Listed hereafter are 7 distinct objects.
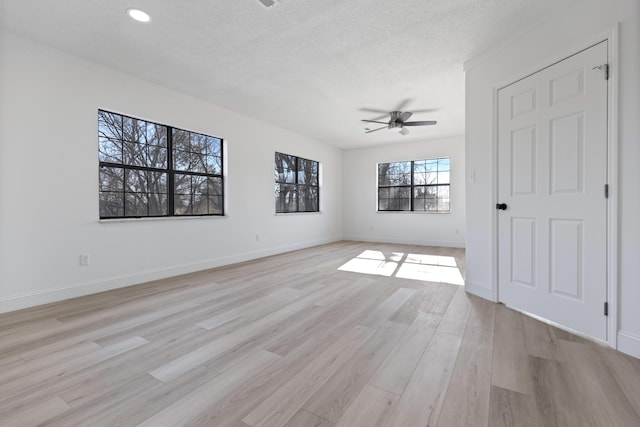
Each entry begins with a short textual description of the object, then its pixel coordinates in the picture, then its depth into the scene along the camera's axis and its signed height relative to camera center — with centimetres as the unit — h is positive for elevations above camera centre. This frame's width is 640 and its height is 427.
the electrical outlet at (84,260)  318 -55
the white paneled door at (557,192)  209 +12
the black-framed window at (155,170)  351 +57
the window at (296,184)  623 +60
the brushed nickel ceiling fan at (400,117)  466 +154
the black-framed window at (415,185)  702 +60
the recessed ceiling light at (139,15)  243 +171
